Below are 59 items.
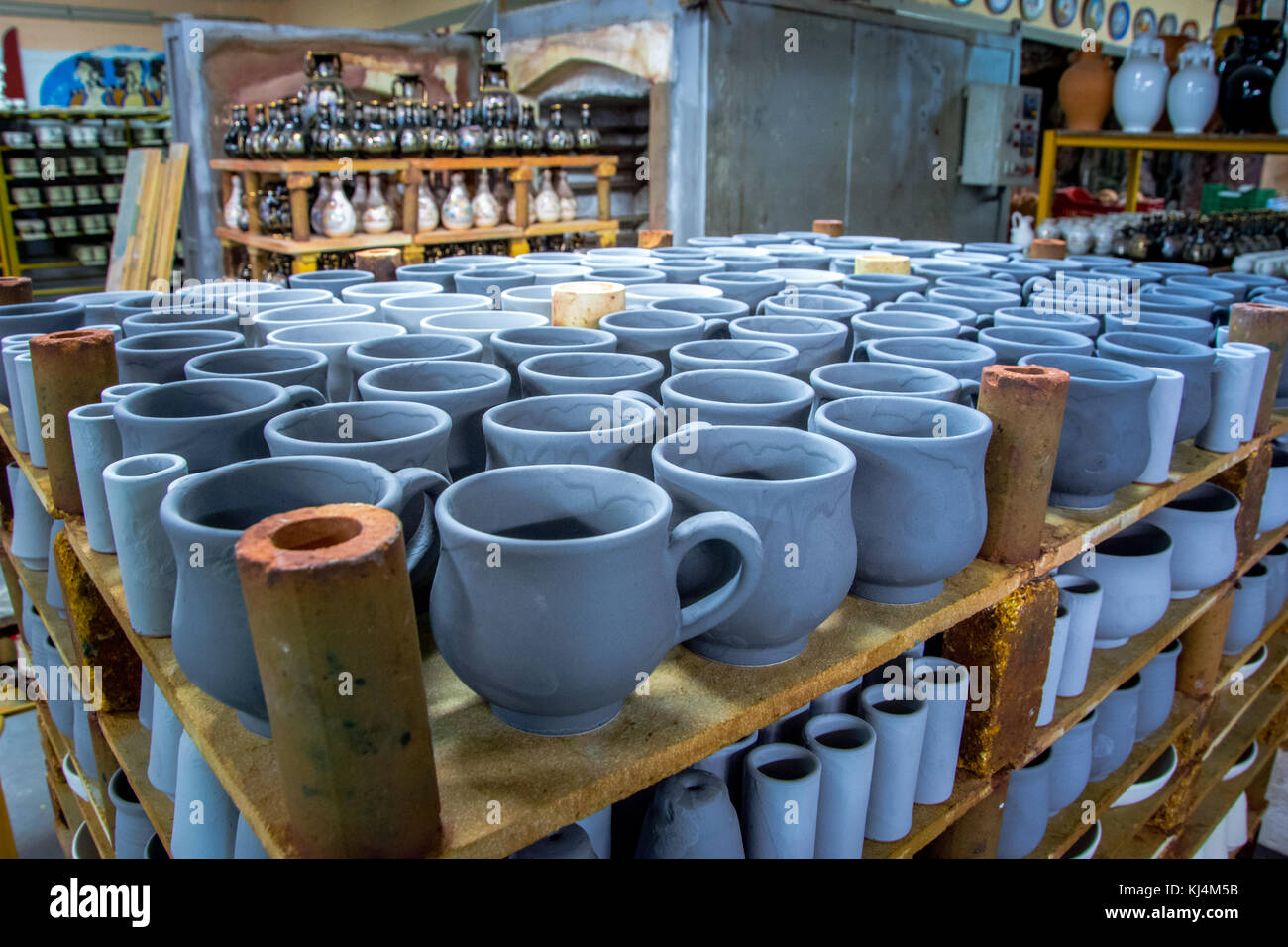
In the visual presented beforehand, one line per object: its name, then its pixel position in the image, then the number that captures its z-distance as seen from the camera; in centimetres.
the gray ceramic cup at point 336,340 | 122
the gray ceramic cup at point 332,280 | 176
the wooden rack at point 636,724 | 64
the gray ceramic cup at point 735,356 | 110
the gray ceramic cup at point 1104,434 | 109
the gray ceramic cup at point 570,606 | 63
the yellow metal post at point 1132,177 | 353
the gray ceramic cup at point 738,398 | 93
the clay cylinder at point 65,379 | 106
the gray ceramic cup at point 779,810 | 88
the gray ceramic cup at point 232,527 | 65
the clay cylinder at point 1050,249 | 237
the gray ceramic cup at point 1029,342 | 124
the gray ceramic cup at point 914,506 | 87
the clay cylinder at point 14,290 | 159
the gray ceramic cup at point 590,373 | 101
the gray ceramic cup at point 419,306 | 143
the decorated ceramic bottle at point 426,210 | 392
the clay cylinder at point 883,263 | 199
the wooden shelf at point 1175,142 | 272
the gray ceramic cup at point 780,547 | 75
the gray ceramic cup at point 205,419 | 88
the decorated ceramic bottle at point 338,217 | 366
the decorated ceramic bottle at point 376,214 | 380
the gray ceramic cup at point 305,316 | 135
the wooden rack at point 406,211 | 359
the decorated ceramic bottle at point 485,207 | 409
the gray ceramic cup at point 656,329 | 127
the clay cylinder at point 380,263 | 194
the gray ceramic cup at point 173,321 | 129
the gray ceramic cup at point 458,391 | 97
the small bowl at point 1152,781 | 163
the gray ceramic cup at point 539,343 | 118
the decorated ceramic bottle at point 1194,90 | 291
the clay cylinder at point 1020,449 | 96
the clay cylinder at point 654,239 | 274
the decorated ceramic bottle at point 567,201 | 437
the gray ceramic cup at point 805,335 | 125
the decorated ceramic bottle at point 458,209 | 400
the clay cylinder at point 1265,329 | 144
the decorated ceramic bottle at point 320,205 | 369
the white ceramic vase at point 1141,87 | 303
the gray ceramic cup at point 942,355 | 111
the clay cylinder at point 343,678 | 51
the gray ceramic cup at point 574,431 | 83
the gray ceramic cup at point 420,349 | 118
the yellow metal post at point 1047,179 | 318
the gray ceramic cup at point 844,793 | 93
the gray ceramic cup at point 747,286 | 171
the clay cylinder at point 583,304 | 143
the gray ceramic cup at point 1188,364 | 127
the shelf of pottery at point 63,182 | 666
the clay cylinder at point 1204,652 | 168
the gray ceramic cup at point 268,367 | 105
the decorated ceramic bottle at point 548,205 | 430
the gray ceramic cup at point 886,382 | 103
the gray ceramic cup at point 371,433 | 80
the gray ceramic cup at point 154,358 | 117
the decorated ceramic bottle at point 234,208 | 411
